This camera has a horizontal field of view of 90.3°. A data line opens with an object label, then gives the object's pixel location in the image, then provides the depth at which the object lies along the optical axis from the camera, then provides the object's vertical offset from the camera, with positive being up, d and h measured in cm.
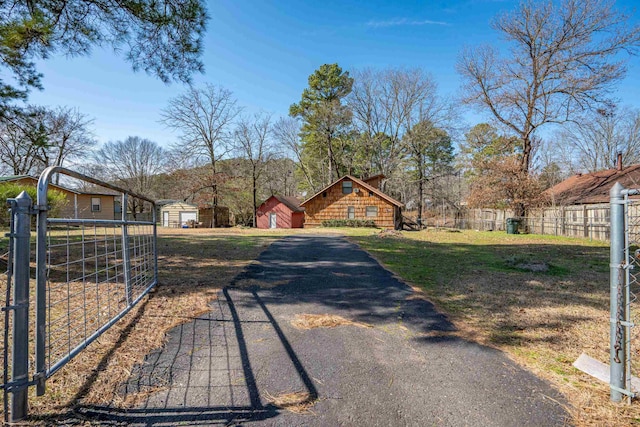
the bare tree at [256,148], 2922 +590
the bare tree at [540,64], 1797 +909
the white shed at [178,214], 3080 -18
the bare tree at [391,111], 3095 +1015
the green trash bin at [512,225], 1919 -83
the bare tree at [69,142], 2567 +604
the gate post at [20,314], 180 -58
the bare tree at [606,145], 2747 +612
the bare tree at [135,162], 3800 +622
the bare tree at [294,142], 3319 +750
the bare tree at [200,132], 2589 +674
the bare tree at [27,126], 618 +175
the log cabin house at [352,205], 2655 +58
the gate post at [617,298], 207 -57
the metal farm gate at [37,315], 181 -70
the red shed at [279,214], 2967 -20
